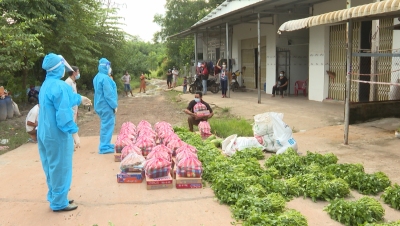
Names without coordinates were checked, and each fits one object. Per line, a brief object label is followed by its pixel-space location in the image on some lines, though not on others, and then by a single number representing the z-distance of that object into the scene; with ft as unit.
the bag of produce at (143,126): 25.53
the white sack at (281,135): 22.49
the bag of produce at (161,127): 25.75
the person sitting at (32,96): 53.83
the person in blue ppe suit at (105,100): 23.72
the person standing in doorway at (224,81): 55.83
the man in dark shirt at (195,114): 28.99
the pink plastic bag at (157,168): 17.42
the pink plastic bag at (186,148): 19.47
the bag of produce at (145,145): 21.62
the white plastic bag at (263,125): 23.36
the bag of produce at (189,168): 17.47
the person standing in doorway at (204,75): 62.54
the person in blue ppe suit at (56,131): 14.30
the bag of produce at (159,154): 18.35
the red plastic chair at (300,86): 54.54
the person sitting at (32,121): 24.98
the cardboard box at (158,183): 17.16
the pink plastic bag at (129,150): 19.66
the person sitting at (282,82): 51.94
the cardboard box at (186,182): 17.25
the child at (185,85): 72.89
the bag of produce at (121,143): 22.22
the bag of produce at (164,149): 19.60
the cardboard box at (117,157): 22.10
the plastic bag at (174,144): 21.74
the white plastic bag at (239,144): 22.89
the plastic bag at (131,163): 18.38
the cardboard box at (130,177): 18.16
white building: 34.35
